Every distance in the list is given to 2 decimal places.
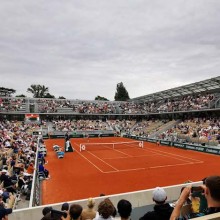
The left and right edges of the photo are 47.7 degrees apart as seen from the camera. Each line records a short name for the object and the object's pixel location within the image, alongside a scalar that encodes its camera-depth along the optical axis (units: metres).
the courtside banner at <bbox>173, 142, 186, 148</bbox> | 32.84
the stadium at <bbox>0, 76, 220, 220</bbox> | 13.80
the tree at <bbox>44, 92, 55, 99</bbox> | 105.49
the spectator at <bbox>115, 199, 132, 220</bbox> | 4.08
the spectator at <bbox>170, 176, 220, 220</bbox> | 2.15
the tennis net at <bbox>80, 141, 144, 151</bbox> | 34.34
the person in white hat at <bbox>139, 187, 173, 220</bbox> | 3.50
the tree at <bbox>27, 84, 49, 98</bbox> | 102.75
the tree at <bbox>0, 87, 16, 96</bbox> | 79.04
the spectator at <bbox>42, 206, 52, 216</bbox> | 6.02
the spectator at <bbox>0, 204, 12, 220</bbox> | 5.74
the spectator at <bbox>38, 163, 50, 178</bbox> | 17.31
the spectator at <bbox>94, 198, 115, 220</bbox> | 4.22
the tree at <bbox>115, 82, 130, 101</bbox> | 113.69
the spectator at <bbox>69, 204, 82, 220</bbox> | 4.44
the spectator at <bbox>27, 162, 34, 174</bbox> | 15.65
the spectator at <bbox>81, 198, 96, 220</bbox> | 5.39
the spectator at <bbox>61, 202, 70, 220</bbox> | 6.35
